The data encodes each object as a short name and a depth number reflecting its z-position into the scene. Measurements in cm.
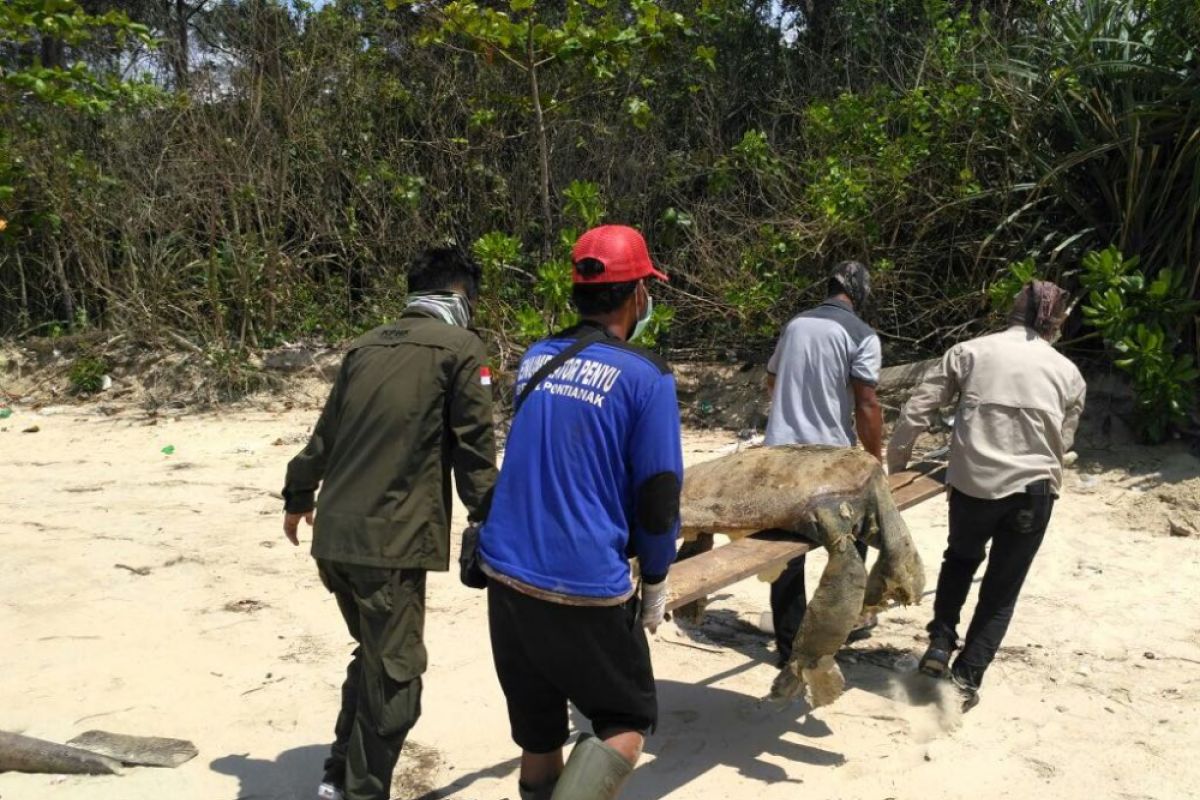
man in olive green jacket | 319
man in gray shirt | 438
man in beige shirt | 404
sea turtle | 377
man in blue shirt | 261
